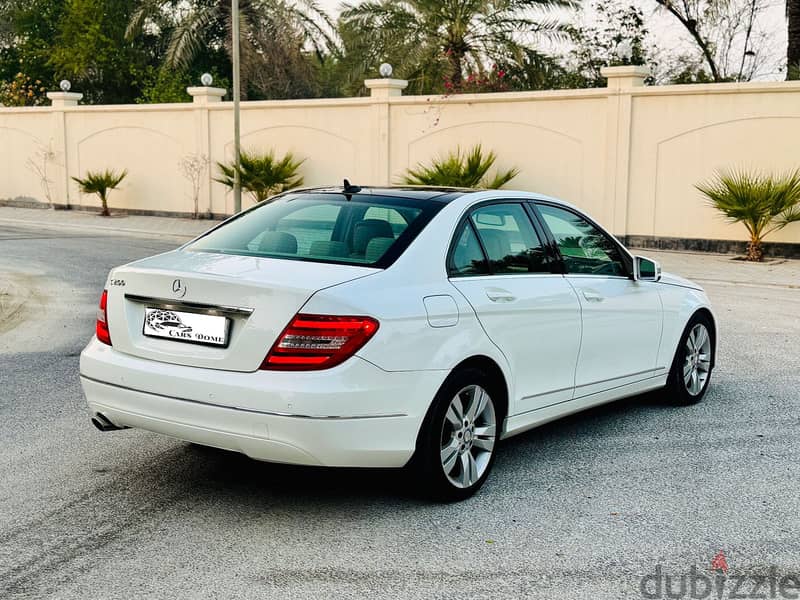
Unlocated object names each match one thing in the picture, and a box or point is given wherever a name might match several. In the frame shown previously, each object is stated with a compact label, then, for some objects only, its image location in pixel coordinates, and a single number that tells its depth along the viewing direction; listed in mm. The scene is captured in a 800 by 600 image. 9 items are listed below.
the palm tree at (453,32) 25906
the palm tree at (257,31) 33844
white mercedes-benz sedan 4301
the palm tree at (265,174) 23734
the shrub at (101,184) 26844
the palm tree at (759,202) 17188
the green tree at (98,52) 40625
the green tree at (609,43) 29250
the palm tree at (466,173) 20219
